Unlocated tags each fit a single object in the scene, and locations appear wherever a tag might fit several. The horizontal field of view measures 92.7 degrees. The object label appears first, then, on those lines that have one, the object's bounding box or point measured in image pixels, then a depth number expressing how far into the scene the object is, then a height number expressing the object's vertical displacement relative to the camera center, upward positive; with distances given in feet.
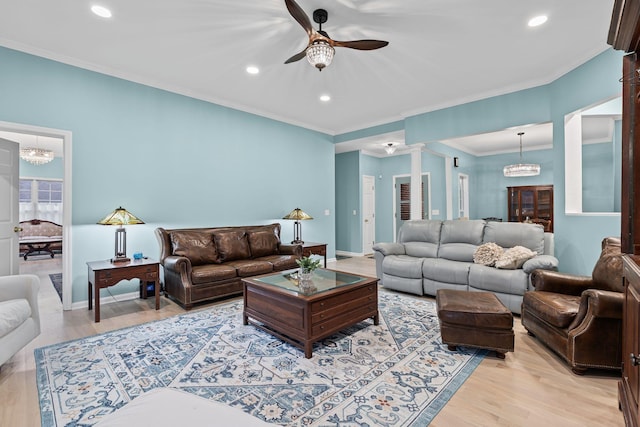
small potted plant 9.66 -1.63
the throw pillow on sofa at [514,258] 11.41 -1.68
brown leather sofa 11.97 -2.10
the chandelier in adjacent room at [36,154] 22.18 +4.34
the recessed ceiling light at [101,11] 8.65 +5.85
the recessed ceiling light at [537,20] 9.24 +5.96
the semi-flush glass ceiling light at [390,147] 22.71 +4.95
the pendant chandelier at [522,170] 22.98 +3.31
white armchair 6.87 -2.39
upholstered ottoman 7.84 -2.91
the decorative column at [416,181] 18.78 +2.02
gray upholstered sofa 11.16 -1.99
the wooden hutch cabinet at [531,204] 25.39 +0.83
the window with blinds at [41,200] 26.78 +1.27
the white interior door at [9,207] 11.48 +0.25
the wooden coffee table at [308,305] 8.21 -2.71
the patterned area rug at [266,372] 5.96 -3.80
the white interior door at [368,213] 26.04 +0.05
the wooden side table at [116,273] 10.52 -2.19
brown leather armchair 6.89 -2.47
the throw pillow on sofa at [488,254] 12.07 -1.62
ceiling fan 8.37 +4.87
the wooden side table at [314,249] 17.34 -2.08
